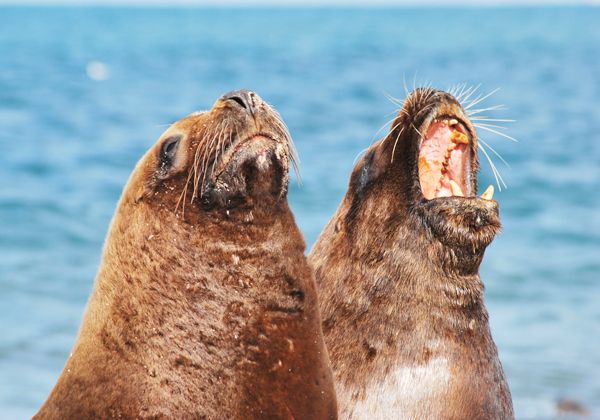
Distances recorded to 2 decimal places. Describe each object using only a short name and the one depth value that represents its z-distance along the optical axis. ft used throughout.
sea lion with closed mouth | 29.19
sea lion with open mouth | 33.83
